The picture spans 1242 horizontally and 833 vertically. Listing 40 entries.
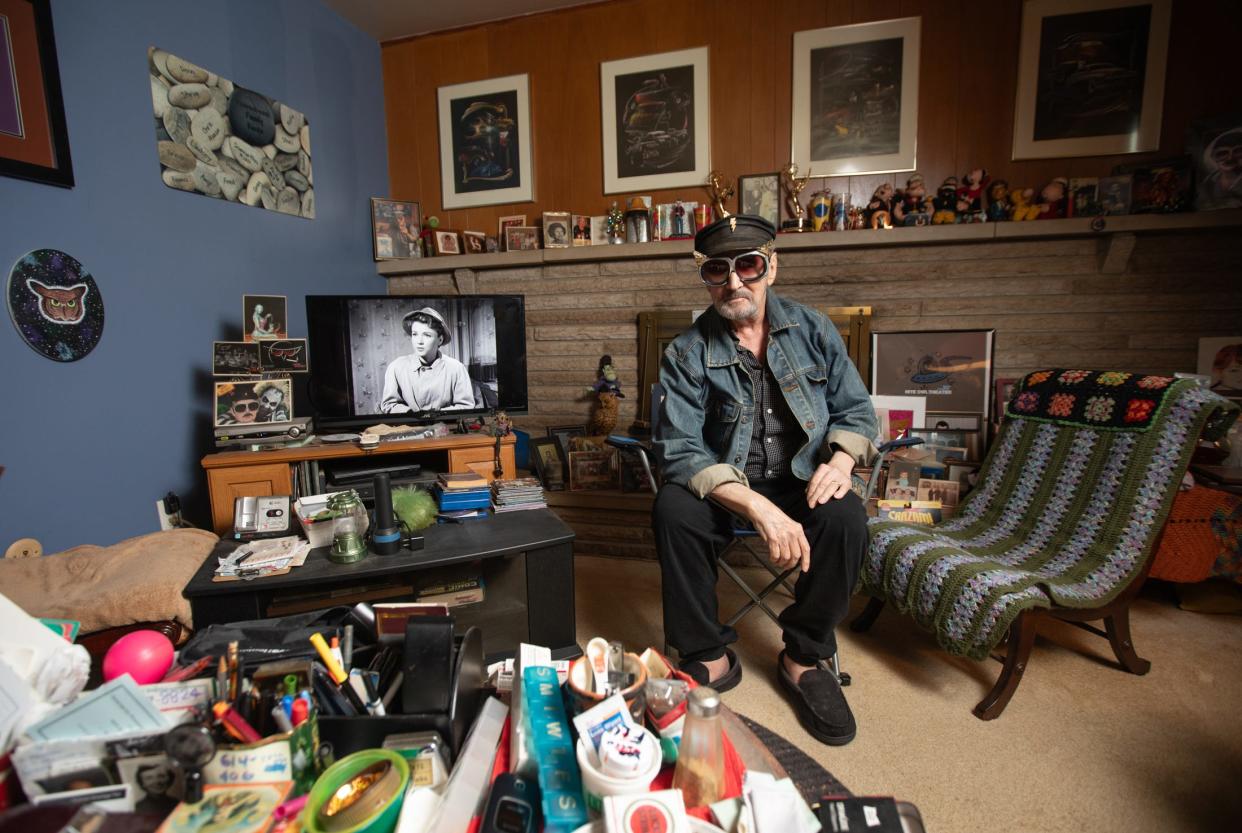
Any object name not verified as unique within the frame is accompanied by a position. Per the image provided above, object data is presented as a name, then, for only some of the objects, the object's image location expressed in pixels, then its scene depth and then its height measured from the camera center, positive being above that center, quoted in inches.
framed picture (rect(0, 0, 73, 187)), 62.1 +30.2
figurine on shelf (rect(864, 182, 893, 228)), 98.0 +24.3
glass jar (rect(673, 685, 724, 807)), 26.4 -20.3
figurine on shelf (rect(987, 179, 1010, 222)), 94.1 +23.9
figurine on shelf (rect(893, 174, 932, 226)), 96.3 +24.3
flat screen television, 90.0 -1.9
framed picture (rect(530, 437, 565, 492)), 109.3 -24.4
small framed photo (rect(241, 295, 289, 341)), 81.9 +5.0
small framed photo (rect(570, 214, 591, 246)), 113.3 +24.2
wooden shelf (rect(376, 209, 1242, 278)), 87.0 +18.3
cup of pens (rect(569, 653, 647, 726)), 30.0 -19.5
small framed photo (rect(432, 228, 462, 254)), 118.6 +23.2
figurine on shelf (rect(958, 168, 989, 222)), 95.2 +25.7
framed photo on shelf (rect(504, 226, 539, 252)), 115.6 +23.2
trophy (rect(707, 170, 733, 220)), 106.1 +30.1
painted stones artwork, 79.2 +34.6
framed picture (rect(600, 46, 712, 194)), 105.7 +44.7
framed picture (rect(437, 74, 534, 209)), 115.2 +44.6
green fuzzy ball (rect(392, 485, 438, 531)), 70.5 -21.4
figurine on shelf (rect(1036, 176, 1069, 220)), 92.0 +23.7
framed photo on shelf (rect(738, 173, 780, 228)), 103.8 +28.4
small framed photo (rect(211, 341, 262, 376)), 78.7 -1.3
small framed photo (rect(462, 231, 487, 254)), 118.4 +23.1
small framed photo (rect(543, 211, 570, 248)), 112.8 +24.3
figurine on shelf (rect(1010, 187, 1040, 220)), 93.2 +23.0
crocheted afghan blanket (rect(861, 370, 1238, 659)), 57.3 -22.3
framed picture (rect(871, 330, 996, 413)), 98.0 -5.4
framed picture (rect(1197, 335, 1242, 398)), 87.8 -5.0
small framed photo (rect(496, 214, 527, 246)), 117.0 +27.0
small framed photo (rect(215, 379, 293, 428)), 78.8 -7.9
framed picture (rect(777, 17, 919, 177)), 96.6 +44.4
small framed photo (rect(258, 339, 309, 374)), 82.4 -1.0
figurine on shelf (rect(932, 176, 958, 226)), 95.4 +24.1
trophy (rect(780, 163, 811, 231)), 101.9 +28.1
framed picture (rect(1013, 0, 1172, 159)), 88.4 +43.6
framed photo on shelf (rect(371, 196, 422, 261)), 119.0 +26.6
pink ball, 34.3 -19.8
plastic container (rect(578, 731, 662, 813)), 24.9 -20.4
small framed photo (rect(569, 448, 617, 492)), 105.3 -24.4
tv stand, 76.2 -17.0
